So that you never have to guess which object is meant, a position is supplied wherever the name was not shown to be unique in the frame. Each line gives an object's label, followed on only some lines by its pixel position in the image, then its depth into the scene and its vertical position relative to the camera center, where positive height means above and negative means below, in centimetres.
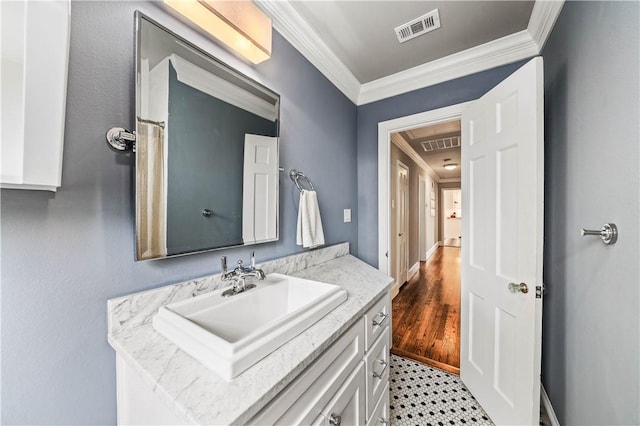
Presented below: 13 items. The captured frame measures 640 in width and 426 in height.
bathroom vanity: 52 -39
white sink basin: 60 -35
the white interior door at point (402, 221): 367 -11
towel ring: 152 +24
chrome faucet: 100 -26
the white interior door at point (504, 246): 118 -17
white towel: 149 -4
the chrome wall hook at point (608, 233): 80 -5
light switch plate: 209 -1
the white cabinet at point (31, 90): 57 +30
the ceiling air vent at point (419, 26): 145 +119
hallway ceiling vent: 380 +119
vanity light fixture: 94 +81
